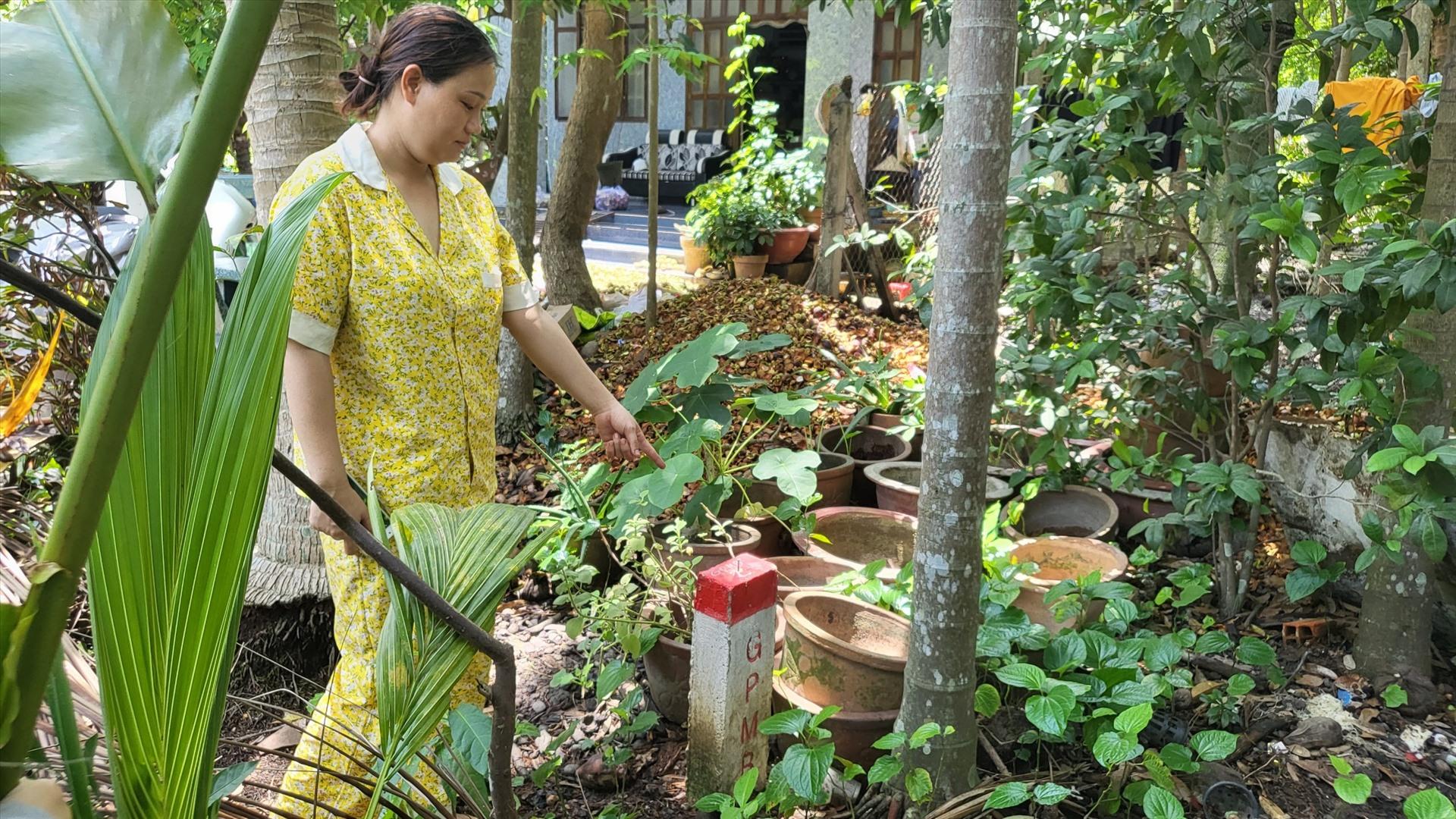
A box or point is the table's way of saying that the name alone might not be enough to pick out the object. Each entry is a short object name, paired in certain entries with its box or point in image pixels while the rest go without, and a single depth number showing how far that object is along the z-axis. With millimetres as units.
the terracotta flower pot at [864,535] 3006
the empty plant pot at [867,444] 3988
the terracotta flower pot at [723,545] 2744
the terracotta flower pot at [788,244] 7109
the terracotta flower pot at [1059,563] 2547
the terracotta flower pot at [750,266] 7023
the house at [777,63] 9695
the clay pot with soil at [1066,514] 3328
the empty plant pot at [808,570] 2723
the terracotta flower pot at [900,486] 3268
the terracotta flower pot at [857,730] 2092
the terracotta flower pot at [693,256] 7469
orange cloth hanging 4309
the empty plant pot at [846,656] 2102
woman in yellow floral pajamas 1652
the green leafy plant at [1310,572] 2303
